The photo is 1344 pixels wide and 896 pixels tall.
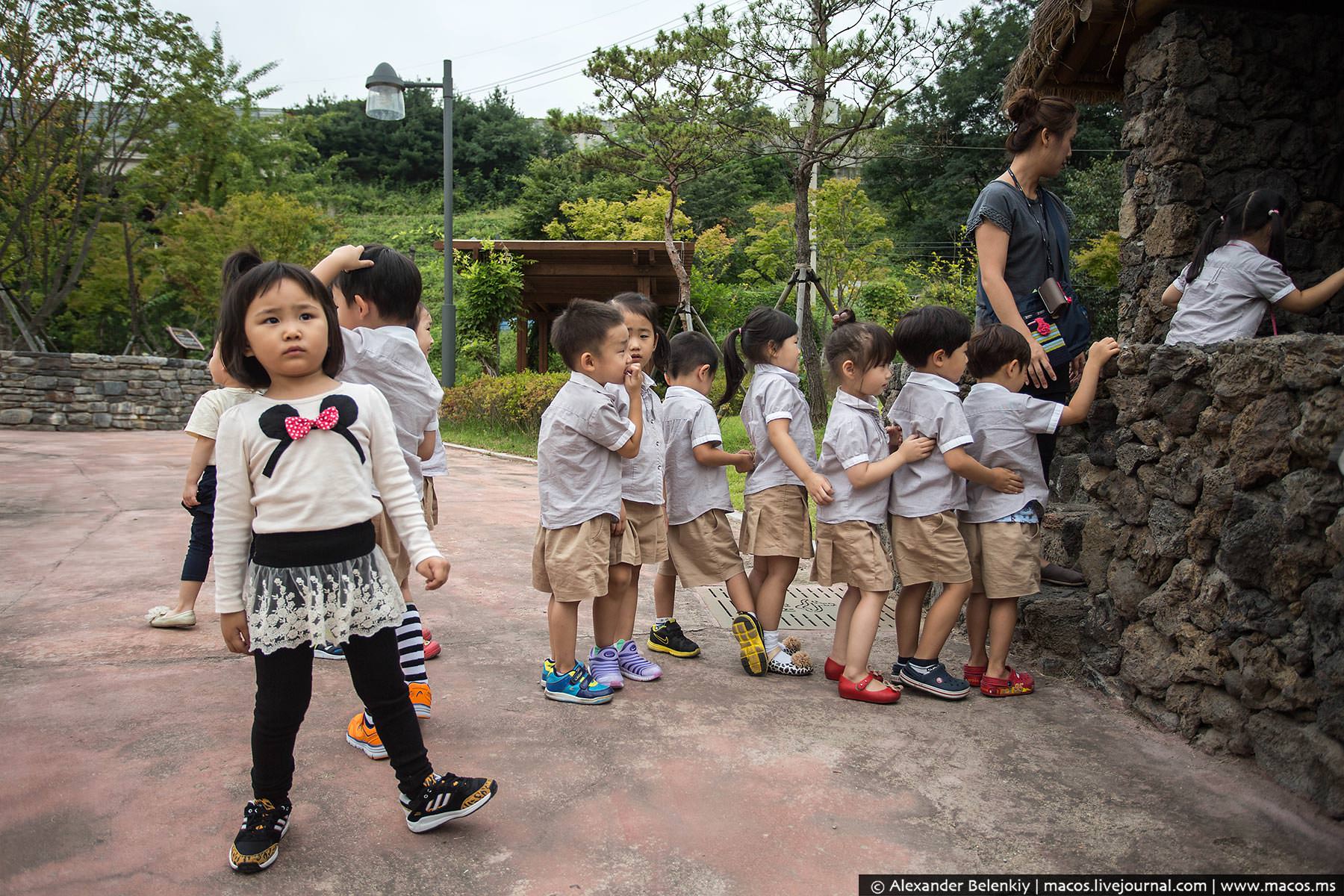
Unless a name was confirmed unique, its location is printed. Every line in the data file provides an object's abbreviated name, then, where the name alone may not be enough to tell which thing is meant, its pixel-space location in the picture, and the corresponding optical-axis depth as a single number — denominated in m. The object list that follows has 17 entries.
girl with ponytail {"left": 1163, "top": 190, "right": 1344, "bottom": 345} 3.72
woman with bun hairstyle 3.59
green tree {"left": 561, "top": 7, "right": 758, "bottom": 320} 12.74
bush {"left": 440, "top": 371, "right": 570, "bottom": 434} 13.14
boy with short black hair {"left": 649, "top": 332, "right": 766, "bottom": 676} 3.71
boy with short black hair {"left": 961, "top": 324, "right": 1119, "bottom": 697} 3.39
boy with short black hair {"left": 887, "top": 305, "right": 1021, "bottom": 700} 3.38
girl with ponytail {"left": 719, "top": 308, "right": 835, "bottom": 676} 3.65
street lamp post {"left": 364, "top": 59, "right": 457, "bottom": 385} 13.33
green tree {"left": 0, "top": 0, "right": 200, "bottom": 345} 13.68
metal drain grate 4.46
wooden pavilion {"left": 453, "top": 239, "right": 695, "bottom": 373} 15.65
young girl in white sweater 2.22
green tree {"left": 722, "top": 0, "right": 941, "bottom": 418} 11.79
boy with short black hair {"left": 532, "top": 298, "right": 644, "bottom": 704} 3.26
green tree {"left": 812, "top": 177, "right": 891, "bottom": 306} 18.58
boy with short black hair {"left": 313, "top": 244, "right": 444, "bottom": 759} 3.07
